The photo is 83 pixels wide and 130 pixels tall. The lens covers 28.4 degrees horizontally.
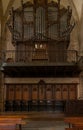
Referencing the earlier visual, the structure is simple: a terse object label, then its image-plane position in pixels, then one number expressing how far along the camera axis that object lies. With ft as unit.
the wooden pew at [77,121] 11.35
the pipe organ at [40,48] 40.73
